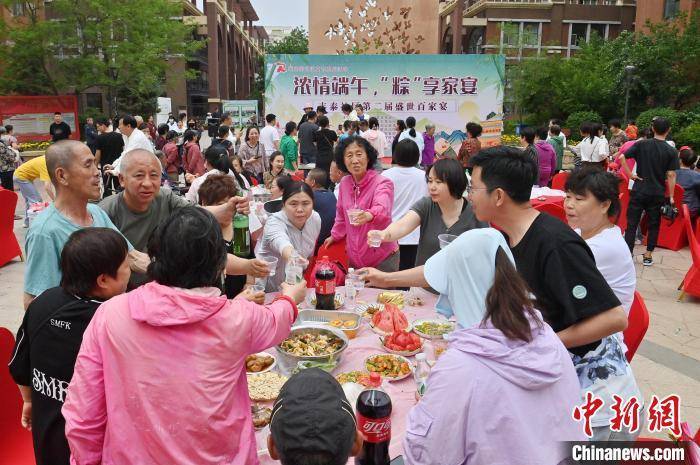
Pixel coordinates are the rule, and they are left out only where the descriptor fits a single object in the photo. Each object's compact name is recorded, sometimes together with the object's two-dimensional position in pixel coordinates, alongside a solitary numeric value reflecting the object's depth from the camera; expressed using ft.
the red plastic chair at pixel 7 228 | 21.26
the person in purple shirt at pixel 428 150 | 40.22
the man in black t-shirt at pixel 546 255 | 6.24
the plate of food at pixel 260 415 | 6.61
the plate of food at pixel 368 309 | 10.30
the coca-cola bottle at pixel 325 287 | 10.08
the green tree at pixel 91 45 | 60.64
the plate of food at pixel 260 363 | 7.99
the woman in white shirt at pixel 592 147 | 32.27
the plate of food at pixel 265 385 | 7.17
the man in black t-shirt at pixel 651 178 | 21.12
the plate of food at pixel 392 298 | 10.96
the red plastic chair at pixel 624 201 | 24.73
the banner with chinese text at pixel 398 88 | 47.98
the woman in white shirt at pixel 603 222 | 7.97
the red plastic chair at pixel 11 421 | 7.62
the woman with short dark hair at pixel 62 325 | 6.20
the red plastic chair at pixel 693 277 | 17.38
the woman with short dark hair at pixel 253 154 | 30.99
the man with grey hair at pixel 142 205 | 10.36
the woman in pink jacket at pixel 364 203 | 13.26
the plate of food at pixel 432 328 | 9.19
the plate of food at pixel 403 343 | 8.68
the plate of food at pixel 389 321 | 9.41
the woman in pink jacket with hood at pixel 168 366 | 4.85
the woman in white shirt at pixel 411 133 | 33.74
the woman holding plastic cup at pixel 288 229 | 11.71
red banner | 54.80
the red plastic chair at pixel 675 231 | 24.03
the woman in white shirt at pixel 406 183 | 16.17
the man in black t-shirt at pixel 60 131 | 35.58
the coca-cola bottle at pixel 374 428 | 5.40
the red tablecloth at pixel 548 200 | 20.35
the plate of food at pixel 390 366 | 7.86
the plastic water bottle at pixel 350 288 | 10.41
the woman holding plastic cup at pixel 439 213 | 11.70
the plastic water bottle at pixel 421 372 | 7.25
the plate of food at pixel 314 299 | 10.65
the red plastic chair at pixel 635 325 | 8.54
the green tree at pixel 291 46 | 143.33
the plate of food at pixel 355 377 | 7.47
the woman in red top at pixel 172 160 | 36.40
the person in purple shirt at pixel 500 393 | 4.76
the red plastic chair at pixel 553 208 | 19.66
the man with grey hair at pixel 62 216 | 8.26
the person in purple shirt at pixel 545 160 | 27.76
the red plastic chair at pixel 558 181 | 27.04
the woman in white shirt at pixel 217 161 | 19.65
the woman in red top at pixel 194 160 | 31.01
